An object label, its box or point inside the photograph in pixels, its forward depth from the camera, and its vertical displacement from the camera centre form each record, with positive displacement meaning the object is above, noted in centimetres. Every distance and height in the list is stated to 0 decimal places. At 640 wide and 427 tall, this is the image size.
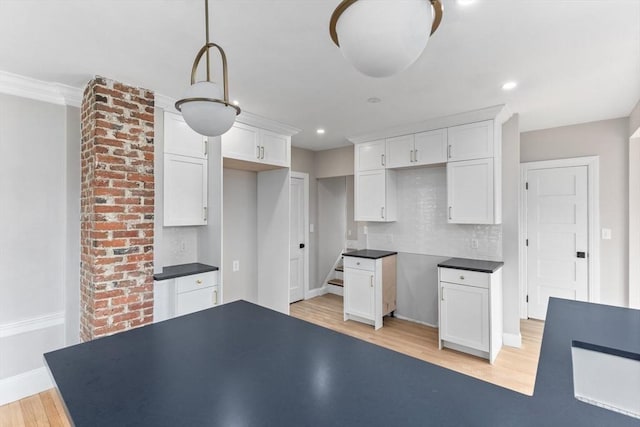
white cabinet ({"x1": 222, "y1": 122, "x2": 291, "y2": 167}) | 324 +77
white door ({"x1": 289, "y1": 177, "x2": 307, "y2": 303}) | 504 -46
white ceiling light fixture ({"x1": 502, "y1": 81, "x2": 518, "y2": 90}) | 259 +109
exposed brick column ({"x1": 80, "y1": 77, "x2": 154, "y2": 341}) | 240 +4
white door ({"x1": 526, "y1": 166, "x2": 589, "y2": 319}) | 376 -30
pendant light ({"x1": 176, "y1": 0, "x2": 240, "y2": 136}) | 126 +44
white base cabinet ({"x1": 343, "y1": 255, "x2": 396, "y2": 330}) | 391 -100
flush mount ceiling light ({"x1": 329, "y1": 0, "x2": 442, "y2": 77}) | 76 +46
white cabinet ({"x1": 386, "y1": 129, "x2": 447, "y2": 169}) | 358 +78
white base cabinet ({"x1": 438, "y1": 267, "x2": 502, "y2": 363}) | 304 -102
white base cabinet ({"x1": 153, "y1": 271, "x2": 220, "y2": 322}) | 275 -77
